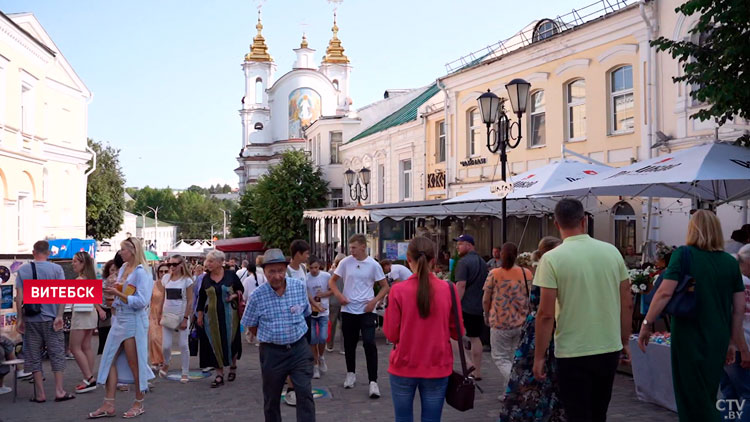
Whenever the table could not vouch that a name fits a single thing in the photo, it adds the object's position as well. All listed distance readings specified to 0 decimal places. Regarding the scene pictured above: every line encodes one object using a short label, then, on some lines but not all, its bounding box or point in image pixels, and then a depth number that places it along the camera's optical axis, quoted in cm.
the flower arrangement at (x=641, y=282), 912
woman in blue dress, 773
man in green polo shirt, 470
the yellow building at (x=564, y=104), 1656
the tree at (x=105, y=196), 4871
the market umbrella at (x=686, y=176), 873
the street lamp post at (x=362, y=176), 2500
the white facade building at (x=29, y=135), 1859
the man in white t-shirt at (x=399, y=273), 967
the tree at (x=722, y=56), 878
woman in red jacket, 519
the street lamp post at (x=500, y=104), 1187
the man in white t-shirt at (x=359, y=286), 873
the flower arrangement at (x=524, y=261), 1019
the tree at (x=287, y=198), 4078
